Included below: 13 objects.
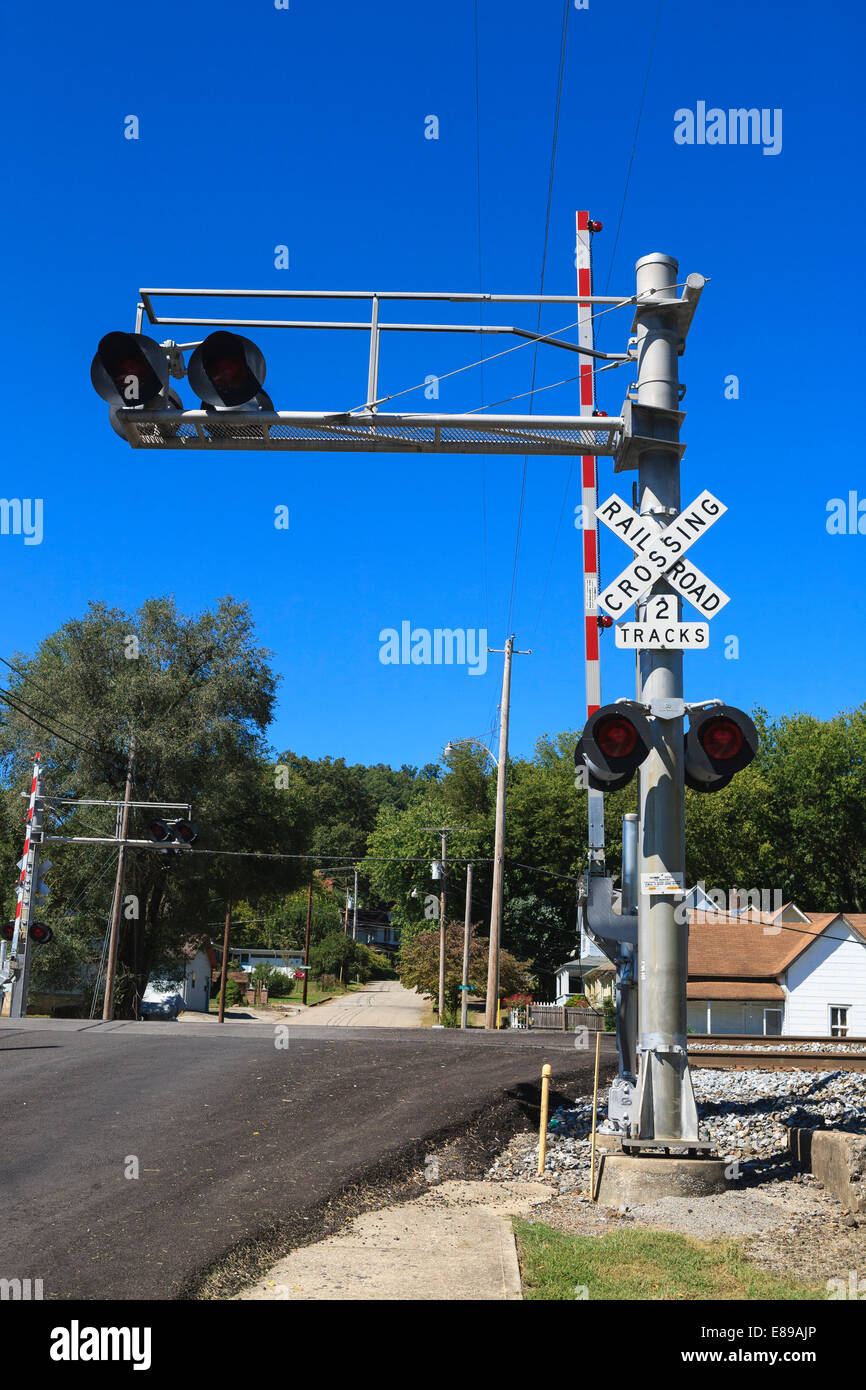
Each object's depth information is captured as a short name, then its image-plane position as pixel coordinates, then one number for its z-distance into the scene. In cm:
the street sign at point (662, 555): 862
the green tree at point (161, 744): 4050
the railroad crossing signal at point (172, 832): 2550
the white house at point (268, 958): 8850
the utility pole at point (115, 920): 3228
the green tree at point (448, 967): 5241
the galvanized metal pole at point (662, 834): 848
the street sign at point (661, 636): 871
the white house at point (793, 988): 4275
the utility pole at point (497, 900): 3434
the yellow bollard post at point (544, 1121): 1025
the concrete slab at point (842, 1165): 792
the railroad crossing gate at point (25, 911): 2670
